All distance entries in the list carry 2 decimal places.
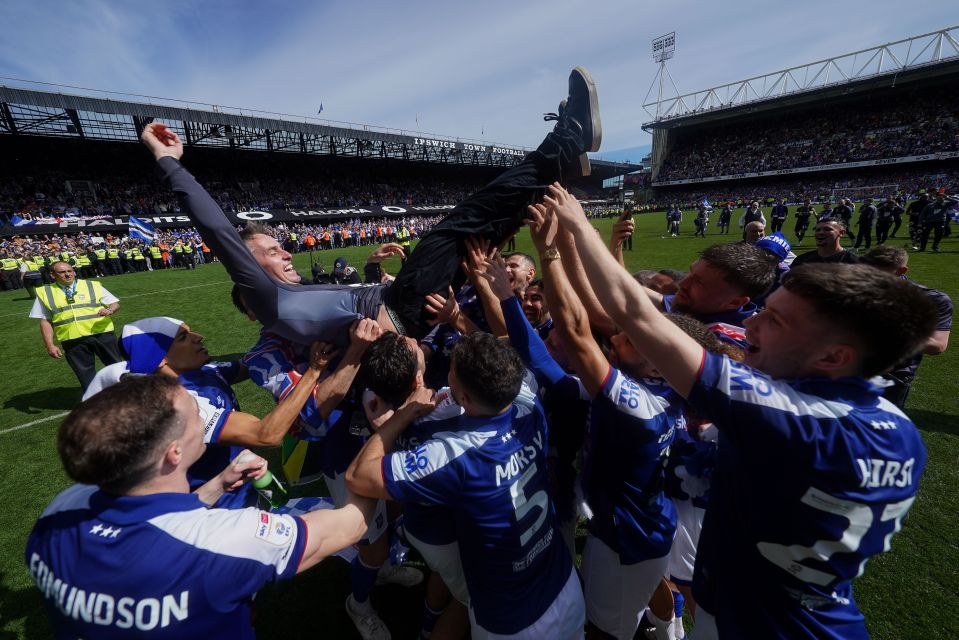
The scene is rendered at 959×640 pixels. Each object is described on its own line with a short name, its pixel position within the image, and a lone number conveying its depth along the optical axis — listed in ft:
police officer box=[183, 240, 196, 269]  69.58
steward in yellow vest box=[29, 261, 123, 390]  18.95
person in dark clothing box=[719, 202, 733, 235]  72.13
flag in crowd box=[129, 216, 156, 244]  50.96
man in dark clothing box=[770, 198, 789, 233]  62.18
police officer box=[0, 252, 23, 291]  55.77
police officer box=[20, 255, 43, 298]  51.48
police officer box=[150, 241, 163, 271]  71.87
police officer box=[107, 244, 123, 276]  66.44
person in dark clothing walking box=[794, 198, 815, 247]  55.21
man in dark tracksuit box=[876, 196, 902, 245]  44.98
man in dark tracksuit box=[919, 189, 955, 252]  40.65
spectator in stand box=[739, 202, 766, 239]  46.04
